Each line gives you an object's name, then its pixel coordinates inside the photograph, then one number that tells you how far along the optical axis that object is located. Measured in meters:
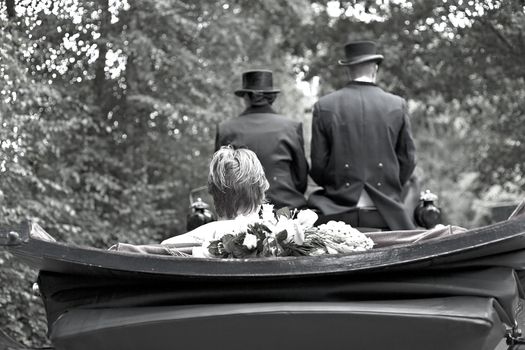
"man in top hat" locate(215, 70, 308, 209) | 7.03
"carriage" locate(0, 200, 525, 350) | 3.34
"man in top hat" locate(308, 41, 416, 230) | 6.84
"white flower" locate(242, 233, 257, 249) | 3.75
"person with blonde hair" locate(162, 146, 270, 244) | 4.49
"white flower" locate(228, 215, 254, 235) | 3.83
